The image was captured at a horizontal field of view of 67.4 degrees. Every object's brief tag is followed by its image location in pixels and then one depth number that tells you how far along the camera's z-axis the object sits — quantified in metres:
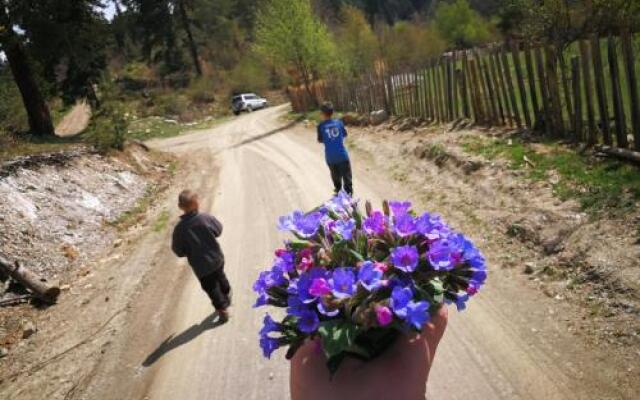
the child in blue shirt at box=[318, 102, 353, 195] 7.85
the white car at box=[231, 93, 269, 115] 36.59
